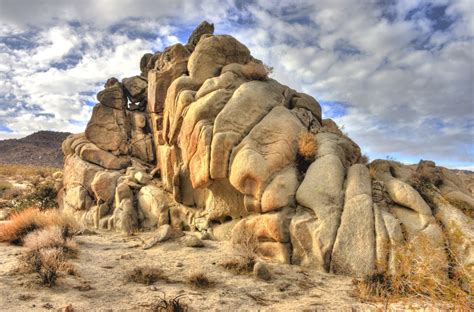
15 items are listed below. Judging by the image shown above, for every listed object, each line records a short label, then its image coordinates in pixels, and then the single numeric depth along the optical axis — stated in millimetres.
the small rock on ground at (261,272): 10367
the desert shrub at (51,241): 11028
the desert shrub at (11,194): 29364
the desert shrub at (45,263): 8727
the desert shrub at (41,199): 22672
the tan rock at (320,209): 11148
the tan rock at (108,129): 22234
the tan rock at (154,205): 17656
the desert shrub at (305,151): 13797
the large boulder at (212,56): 17844
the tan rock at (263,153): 13000
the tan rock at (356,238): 10625
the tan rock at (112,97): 23047
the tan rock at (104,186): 19406
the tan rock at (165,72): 20109
